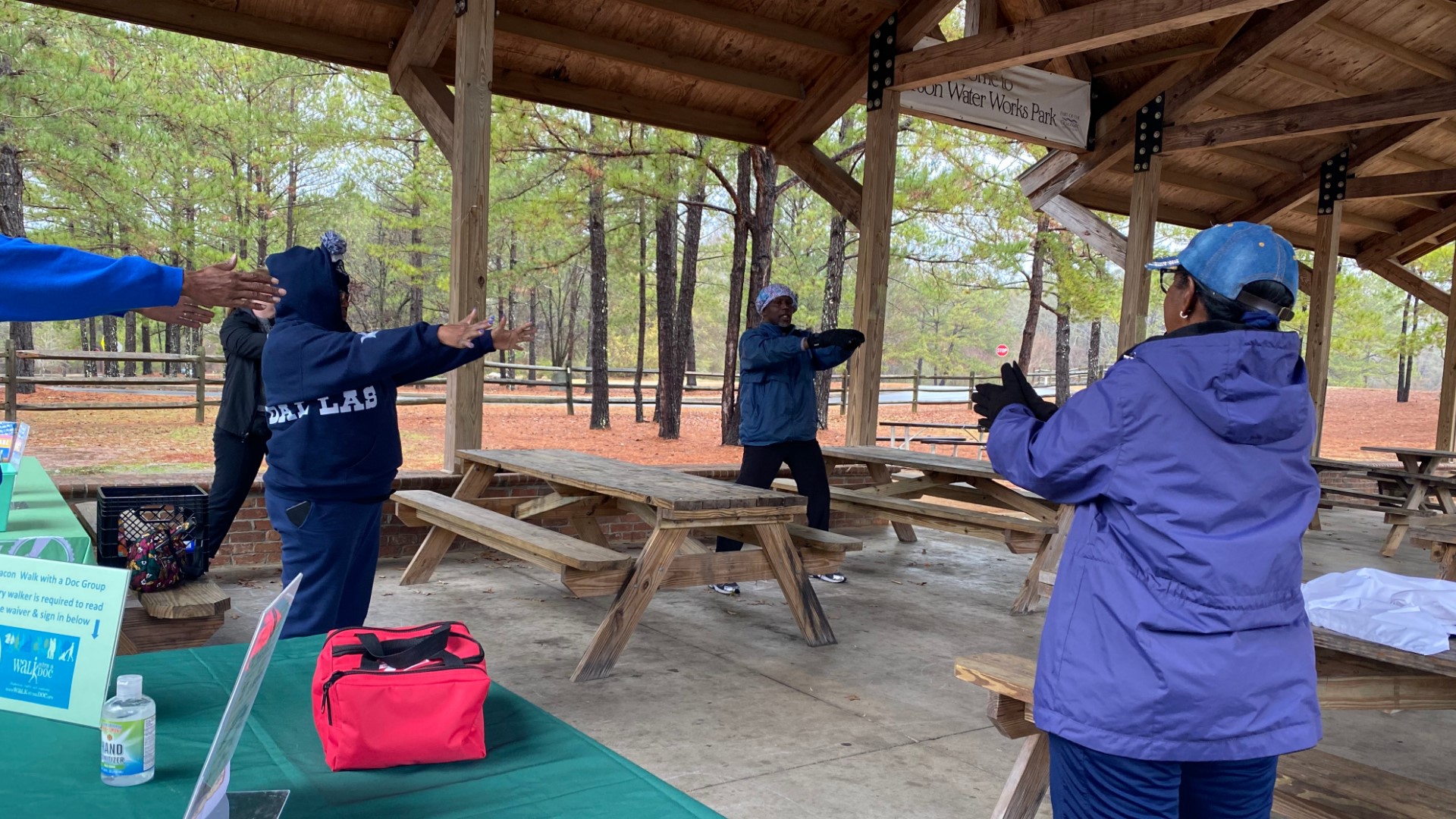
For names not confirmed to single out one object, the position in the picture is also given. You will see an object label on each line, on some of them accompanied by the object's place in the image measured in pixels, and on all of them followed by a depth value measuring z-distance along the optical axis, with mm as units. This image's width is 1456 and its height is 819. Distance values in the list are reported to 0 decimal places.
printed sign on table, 1700
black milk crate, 4125
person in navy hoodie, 3012
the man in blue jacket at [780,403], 5883
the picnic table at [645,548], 4336
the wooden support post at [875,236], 7785
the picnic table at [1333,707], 2496
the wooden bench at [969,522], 5828
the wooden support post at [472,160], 6168
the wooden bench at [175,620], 3762
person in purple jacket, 1690
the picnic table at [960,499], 5855
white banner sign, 8281
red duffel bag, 1646
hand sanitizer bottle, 1490
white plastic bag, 2546
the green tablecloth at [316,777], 1467
